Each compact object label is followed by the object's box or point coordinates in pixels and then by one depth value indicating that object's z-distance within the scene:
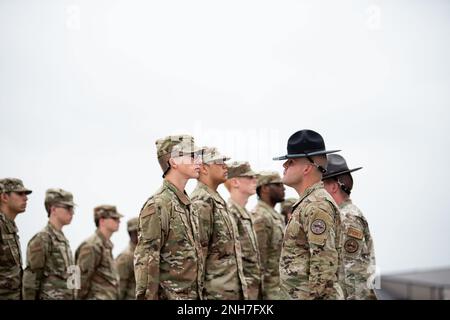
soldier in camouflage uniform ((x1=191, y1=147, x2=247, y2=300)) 8.69
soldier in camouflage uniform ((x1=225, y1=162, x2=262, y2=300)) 10.71
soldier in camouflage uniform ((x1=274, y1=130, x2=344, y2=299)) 6.94
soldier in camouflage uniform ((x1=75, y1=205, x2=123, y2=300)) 13.26
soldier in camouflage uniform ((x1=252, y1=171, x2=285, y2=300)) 12.35
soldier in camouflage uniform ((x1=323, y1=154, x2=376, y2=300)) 8.47
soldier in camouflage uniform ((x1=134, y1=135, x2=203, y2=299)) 7.21
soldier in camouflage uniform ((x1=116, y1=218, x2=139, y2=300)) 15.26
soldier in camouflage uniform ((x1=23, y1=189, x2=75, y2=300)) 11.51
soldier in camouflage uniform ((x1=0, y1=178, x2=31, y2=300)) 10.74
